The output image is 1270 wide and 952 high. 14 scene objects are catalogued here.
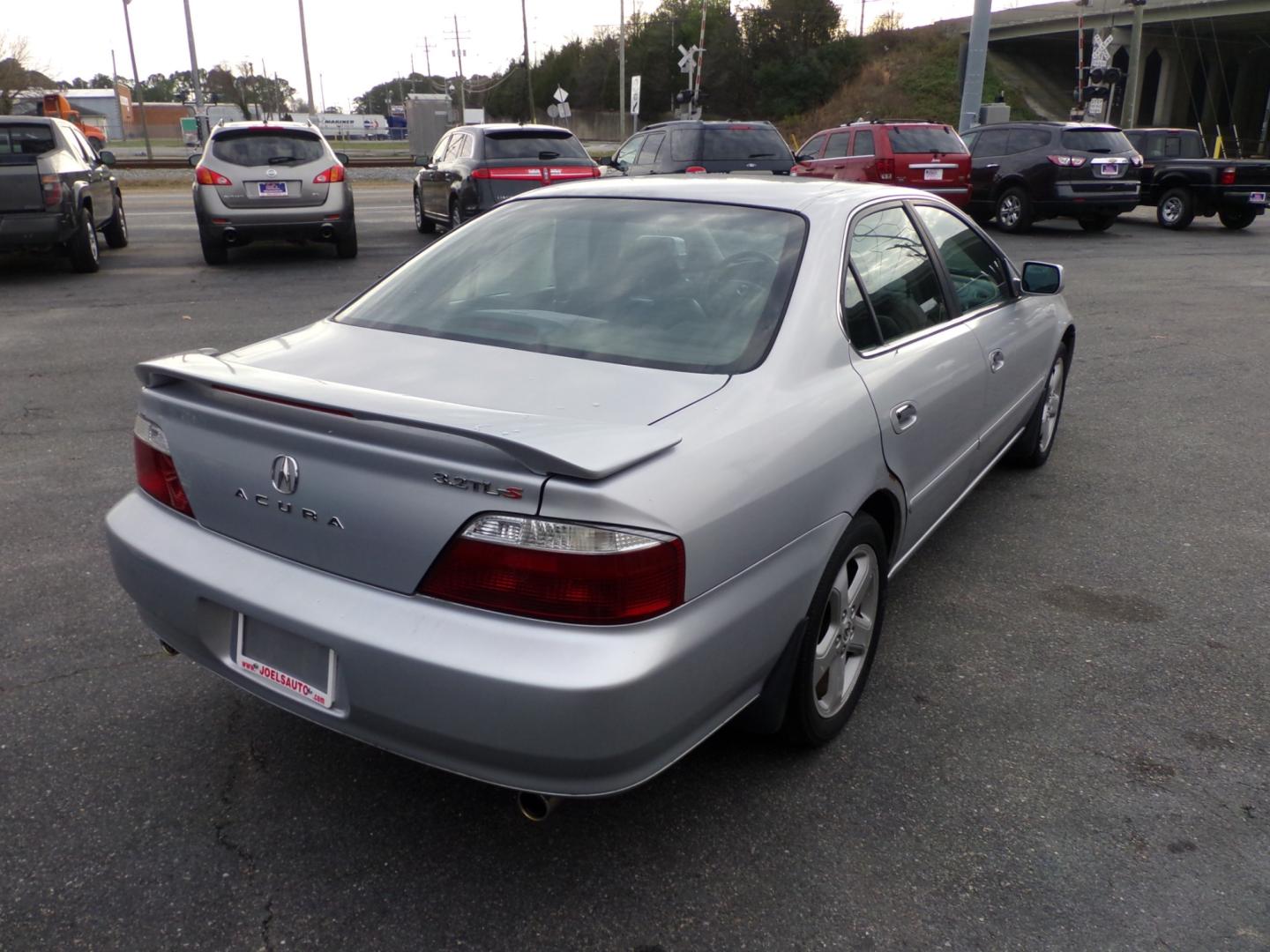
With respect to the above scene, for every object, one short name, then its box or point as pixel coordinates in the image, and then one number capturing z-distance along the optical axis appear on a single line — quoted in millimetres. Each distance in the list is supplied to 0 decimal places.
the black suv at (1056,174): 16469
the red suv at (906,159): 15930
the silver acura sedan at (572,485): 2072
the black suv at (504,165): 12758
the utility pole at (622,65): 49906
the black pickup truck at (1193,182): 17594
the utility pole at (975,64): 20188
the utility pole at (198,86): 37469
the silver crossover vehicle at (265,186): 11727
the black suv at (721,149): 14547
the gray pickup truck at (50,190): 10133
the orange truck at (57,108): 32094
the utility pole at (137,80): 45281
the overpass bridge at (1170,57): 44875
